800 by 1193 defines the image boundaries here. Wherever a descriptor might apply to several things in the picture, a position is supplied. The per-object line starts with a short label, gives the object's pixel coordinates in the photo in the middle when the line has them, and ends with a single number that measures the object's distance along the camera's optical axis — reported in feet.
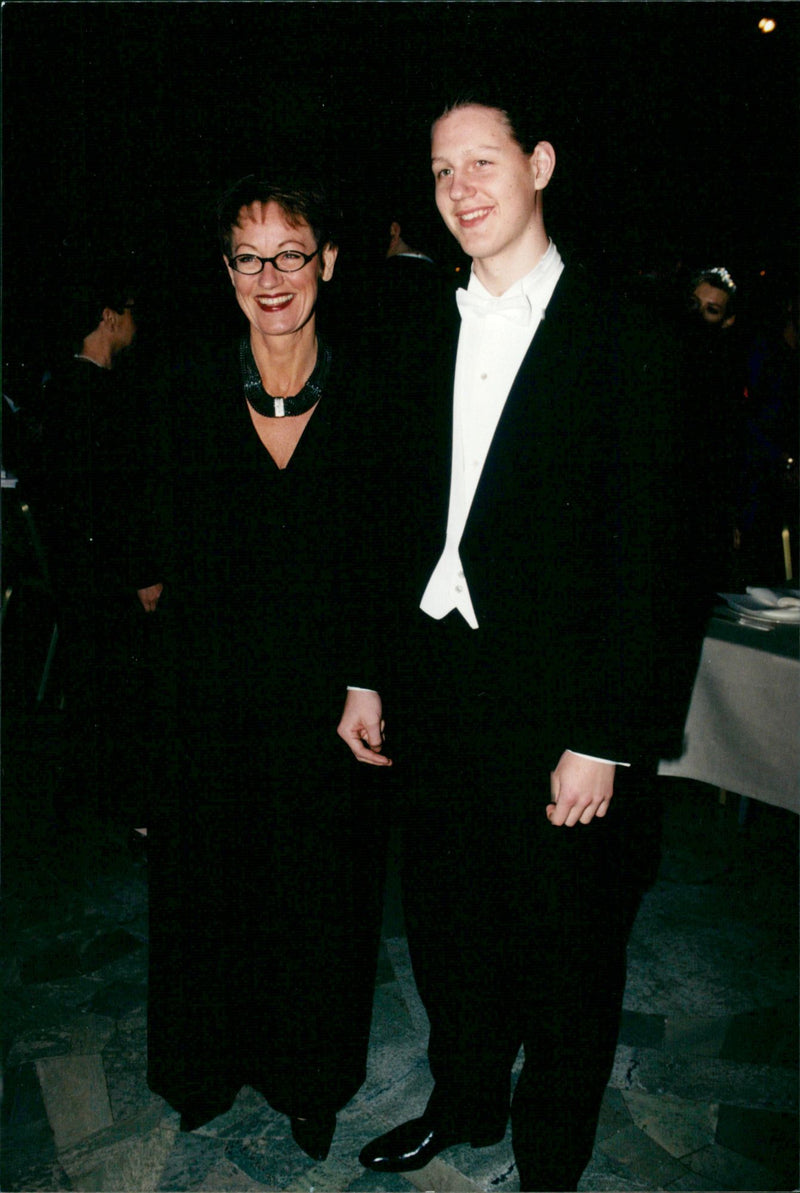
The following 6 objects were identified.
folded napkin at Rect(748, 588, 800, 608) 6.93
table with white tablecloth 6.19
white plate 6.77
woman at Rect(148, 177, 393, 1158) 4.95
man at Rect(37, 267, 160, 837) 8.17
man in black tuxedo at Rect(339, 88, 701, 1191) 4.21
